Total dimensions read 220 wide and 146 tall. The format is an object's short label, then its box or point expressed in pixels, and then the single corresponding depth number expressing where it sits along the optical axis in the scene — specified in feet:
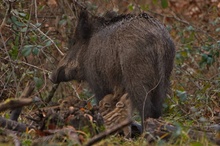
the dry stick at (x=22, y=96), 33.11
